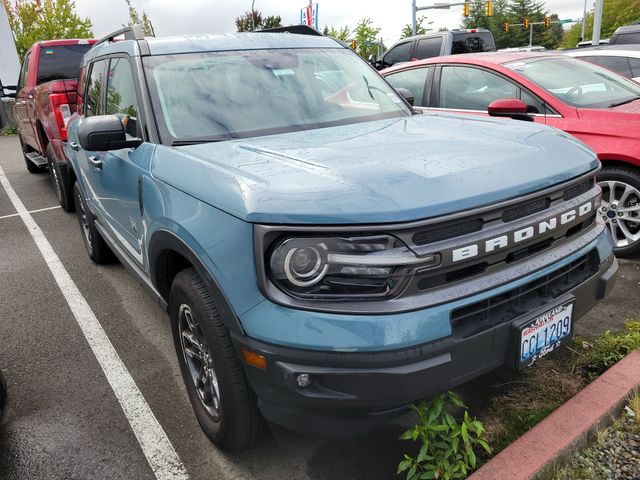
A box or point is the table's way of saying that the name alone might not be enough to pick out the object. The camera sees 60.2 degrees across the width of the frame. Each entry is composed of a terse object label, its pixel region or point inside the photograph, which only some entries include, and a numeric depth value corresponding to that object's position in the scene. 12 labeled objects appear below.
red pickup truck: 6.68
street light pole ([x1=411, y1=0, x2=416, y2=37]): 38.47
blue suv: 1.84
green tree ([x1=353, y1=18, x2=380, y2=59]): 41.62
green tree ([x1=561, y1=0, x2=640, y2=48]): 56.33
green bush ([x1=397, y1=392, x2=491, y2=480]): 2.17
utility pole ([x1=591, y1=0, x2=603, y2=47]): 19.47
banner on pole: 30.54
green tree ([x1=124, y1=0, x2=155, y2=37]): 31.68
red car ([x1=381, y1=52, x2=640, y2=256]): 4.26
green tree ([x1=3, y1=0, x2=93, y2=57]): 29.46
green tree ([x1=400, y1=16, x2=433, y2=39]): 45.23
